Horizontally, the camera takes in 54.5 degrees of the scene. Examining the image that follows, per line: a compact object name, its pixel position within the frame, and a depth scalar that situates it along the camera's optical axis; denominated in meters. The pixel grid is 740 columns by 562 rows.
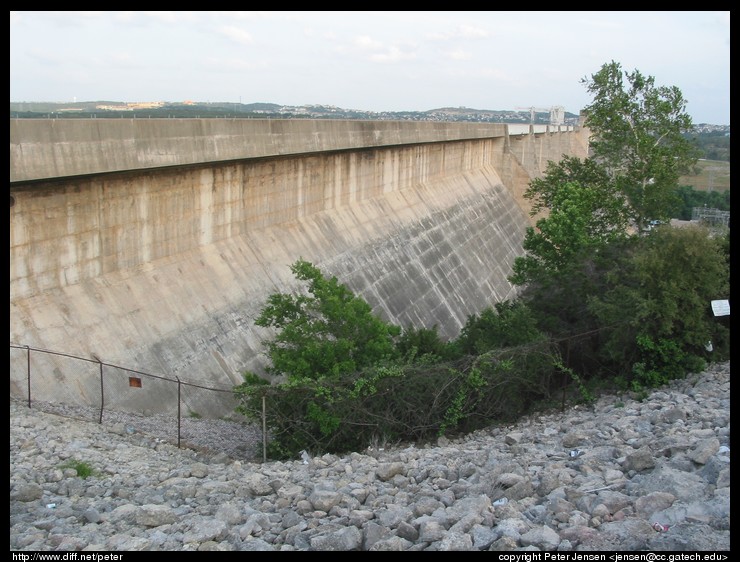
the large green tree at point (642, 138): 22.94
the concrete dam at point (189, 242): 11.54
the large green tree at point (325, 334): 11.57
